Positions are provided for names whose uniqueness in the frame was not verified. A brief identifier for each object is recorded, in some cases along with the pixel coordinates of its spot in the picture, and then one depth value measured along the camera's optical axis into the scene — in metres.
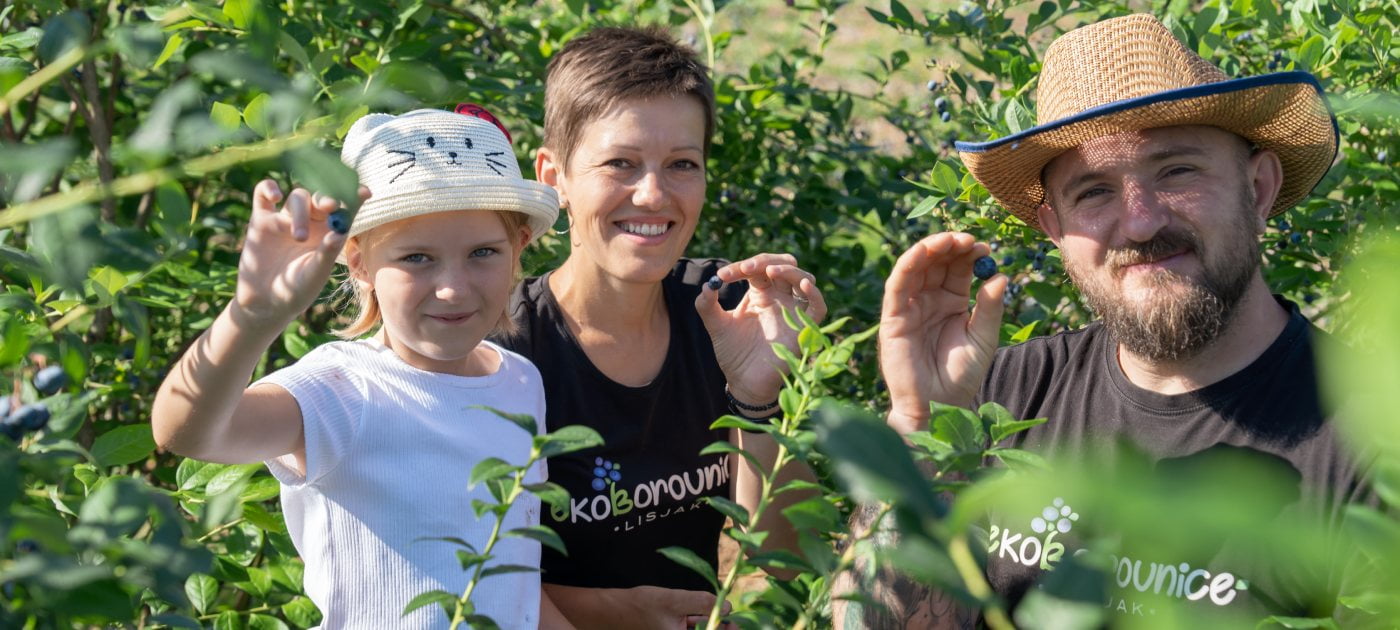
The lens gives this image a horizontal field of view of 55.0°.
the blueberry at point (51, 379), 1.13
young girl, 1.76
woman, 2.31
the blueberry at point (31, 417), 0.98
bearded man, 1.92
